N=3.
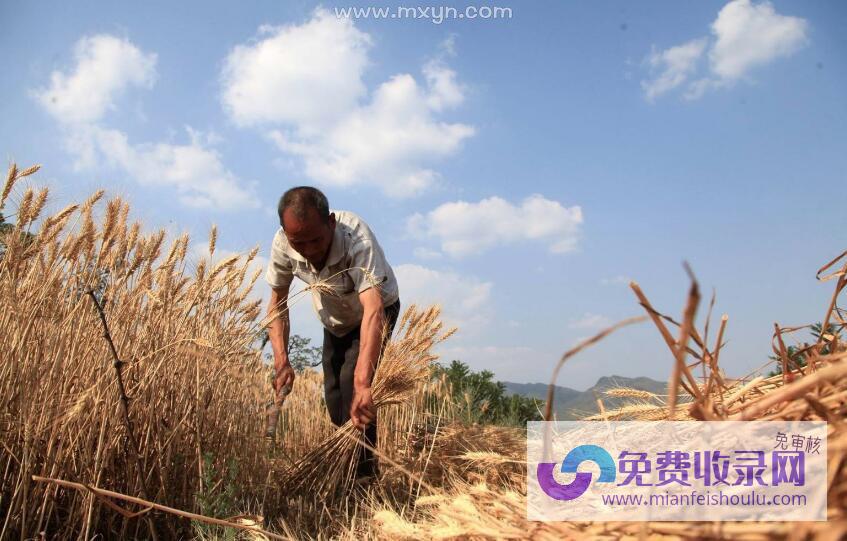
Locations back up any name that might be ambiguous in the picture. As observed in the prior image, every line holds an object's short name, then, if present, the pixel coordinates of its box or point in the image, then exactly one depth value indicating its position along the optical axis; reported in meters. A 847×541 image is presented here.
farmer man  2.63
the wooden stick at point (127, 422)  1.56
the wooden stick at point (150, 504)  1.39
